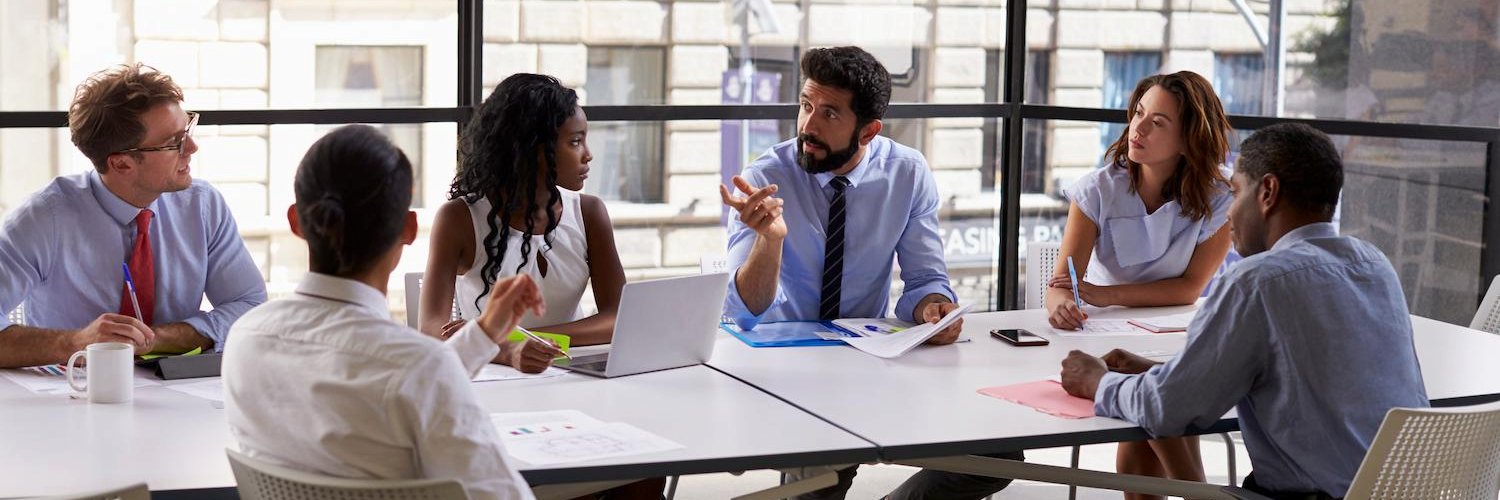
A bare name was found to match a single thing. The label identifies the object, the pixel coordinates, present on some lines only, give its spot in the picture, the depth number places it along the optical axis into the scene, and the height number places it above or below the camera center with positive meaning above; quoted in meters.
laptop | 2.81 -0.33
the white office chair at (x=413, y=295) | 3.44 -0.34
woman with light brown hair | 3.82 -0.11
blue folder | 3.28 -0.40
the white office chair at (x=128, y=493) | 1.90 -0.46
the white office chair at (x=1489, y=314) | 3.83 -0.36
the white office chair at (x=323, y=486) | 1.88 -0.43
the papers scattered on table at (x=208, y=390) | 2.64 -0.45
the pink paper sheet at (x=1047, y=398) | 2.71 -0.44
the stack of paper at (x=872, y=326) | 3.42 -0.39
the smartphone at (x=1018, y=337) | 3.33 -0.39
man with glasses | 2.97 -0.18
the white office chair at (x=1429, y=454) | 2.36 -0.46
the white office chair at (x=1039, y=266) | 4.17 -0.28
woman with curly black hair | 3.17 -0.12
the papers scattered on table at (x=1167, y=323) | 3.56 -0.38
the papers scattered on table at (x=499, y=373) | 2.83 -0.43
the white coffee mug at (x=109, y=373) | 2.56 -0.40
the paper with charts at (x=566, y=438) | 2.33 -0.46
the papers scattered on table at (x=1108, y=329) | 3.49 -0.39
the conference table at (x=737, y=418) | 2.26 -0.46
